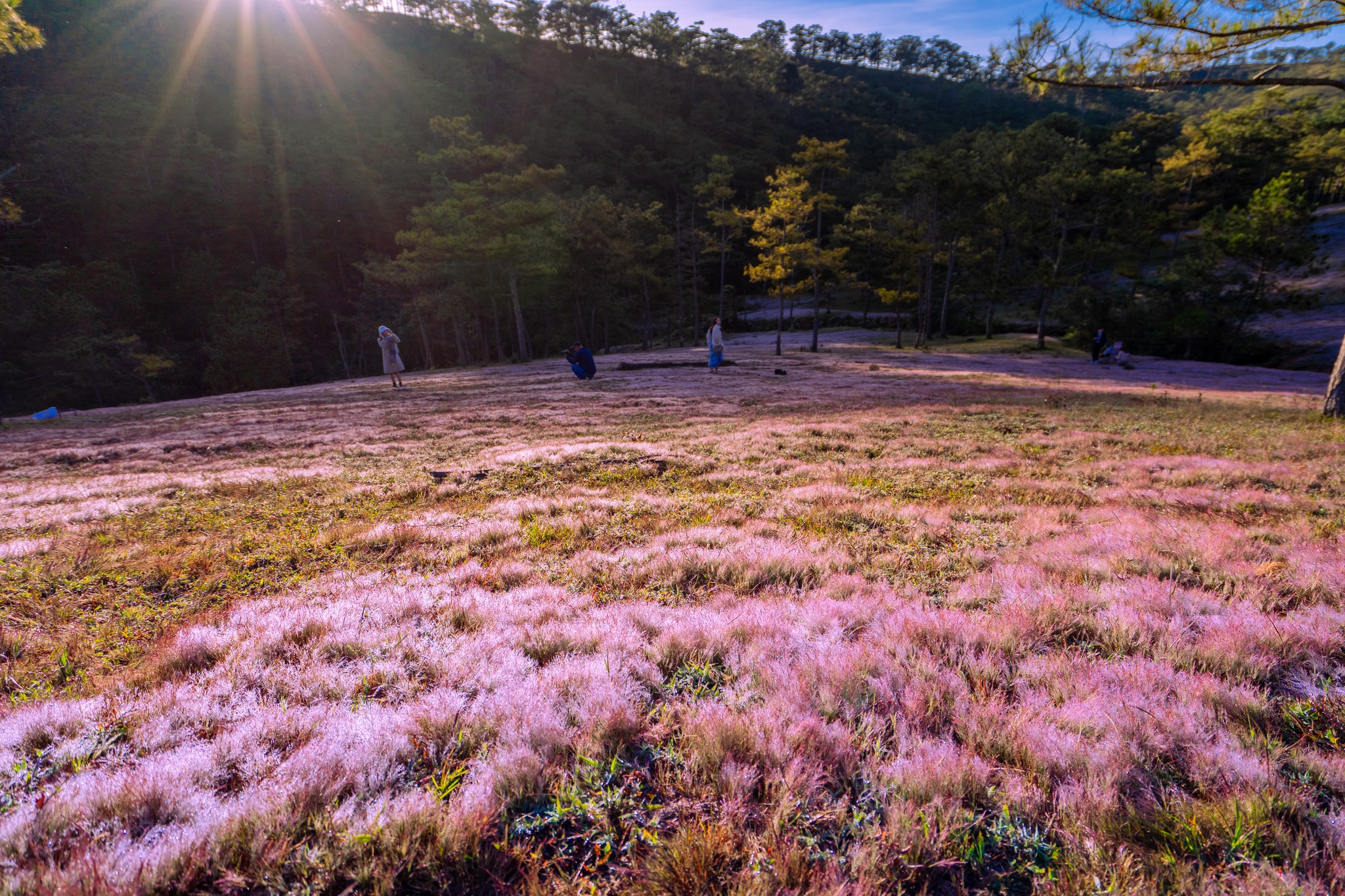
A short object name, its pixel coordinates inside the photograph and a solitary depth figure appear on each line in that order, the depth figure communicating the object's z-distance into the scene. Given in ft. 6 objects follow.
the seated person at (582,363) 75.05
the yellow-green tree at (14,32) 42.96
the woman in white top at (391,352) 72.64
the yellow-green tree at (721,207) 166.81
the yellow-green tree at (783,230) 112.57
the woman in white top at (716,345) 82.17
